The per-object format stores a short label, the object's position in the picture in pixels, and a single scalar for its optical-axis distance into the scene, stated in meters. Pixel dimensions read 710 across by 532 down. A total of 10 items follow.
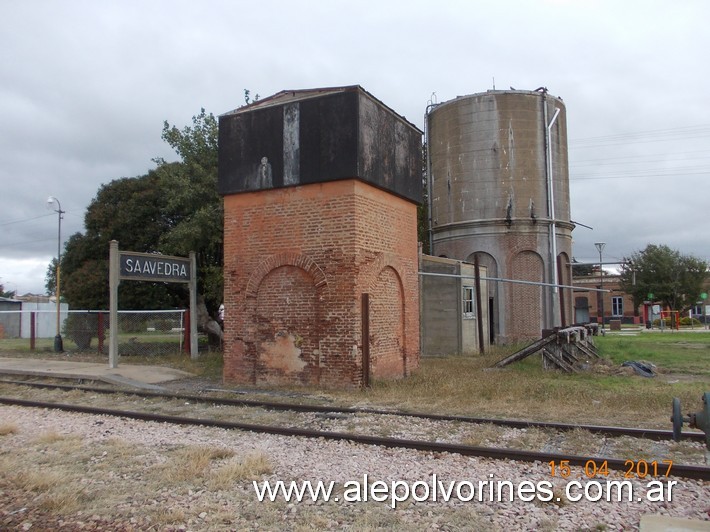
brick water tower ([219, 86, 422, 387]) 12.45
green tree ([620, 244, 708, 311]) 51.88
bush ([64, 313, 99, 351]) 23.20
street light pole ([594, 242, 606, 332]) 40.36
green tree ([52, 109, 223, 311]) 20.89
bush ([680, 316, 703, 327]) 48.03
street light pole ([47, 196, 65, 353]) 23.83
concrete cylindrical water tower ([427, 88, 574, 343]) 27.11
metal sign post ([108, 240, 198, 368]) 16.02
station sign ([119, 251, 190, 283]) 16.25
